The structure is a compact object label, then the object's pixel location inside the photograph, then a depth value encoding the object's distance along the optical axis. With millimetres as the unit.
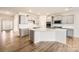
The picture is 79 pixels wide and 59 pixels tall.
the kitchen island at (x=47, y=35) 1516
